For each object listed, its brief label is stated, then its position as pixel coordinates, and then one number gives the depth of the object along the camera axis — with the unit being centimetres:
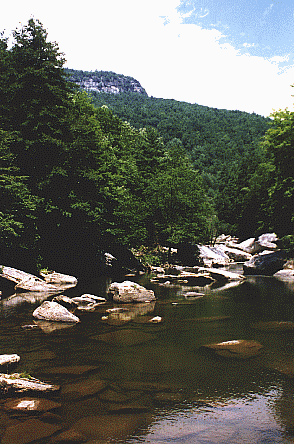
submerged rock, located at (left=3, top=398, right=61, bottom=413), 619
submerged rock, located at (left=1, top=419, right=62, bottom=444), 535
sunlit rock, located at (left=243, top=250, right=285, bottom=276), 3288
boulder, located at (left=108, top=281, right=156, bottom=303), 1691
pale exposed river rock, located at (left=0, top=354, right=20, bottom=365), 804
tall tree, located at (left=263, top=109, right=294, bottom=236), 3020
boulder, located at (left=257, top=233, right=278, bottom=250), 4471
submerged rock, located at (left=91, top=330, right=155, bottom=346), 1054
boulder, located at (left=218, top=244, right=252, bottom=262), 5001
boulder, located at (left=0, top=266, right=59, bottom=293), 2103
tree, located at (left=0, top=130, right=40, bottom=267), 2248
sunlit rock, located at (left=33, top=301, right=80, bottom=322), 1284
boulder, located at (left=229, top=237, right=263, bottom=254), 4818
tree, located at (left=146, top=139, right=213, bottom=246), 3878
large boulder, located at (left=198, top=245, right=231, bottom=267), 4187
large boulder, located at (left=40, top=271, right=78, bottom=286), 2472
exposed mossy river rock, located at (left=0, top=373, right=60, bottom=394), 677
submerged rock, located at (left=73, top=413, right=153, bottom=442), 554
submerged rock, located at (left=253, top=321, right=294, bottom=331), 1225
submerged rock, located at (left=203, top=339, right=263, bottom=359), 941
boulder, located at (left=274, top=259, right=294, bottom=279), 3016
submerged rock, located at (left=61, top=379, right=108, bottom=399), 694
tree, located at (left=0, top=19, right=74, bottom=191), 2666
